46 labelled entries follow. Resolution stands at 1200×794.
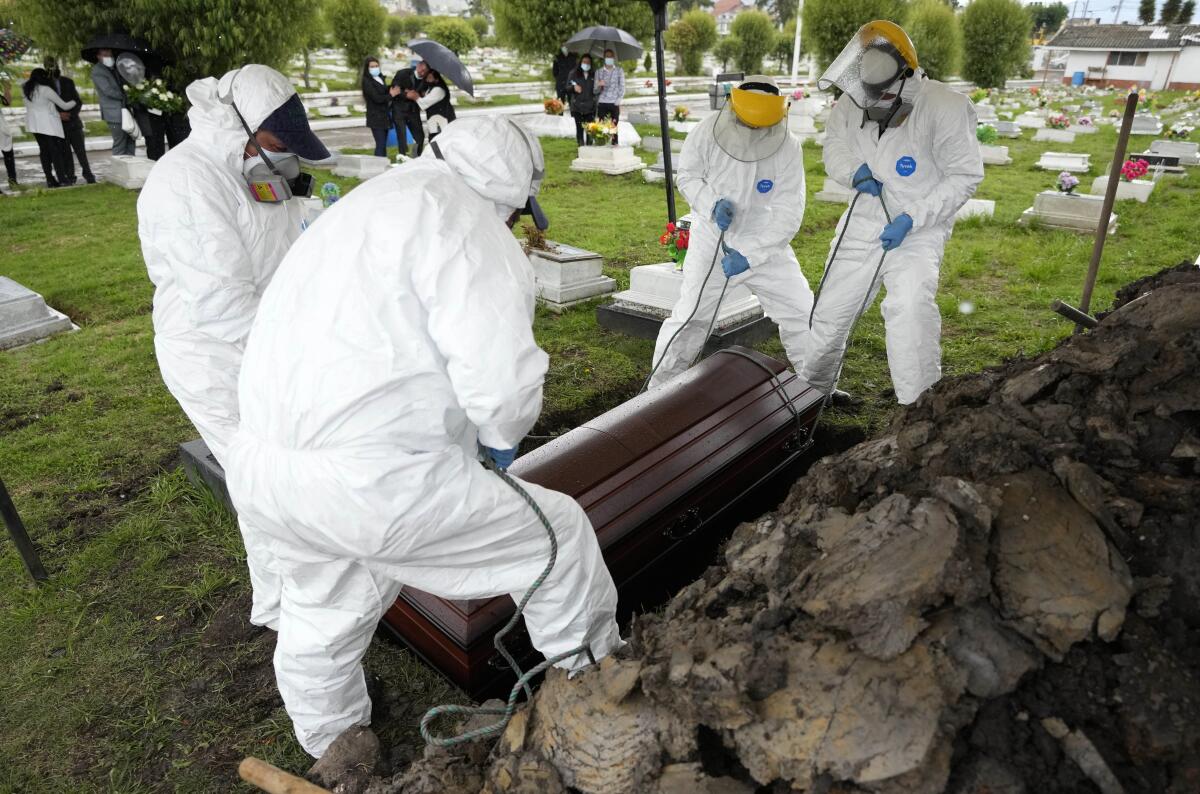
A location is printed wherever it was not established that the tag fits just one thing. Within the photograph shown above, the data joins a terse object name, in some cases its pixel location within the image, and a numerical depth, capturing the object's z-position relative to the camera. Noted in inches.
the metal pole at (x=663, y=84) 206.5
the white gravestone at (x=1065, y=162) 466.3
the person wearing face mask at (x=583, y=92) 523.5
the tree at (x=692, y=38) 1296.8
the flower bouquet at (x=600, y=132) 474.9
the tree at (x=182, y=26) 407.5
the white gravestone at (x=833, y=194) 382.0
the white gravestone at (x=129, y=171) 413.4
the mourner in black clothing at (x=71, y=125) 406.0
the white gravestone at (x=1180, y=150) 457.4
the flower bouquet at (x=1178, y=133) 522.6
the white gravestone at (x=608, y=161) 470.0
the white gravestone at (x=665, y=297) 205.3
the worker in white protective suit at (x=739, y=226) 159.0
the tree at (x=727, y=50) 1338.6
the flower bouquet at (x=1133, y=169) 373.1
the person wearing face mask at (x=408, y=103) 433.7
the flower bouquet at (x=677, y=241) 218.2
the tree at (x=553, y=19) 651.5
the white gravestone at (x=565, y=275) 239.1
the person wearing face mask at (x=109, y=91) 402.9
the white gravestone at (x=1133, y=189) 371.2
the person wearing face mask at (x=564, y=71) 539.7
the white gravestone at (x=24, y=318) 213.2
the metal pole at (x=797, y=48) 856.7
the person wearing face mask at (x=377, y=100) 456.1
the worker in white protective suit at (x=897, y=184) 144.9
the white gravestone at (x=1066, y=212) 319.0
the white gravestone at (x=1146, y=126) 622.8
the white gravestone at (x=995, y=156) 510.6
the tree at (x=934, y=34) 936.9
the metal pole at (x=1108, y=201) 142.3
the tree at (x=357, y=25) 827.4
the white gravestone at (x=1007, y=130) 645.3
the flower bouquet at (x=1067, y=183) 326.3
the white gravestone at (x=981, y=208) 340.8
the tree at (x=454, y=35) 1079.0
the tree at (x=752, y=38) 1290.6
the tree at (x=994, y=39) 1017.5
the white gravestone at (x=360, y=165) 433.7
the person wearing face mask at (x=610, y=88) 530.6
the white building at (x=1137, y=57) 1465.3
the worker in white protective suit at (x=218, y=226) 108.1
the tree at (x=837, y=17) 756.6
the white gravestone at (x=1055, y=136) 608.3
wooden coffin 94.5
